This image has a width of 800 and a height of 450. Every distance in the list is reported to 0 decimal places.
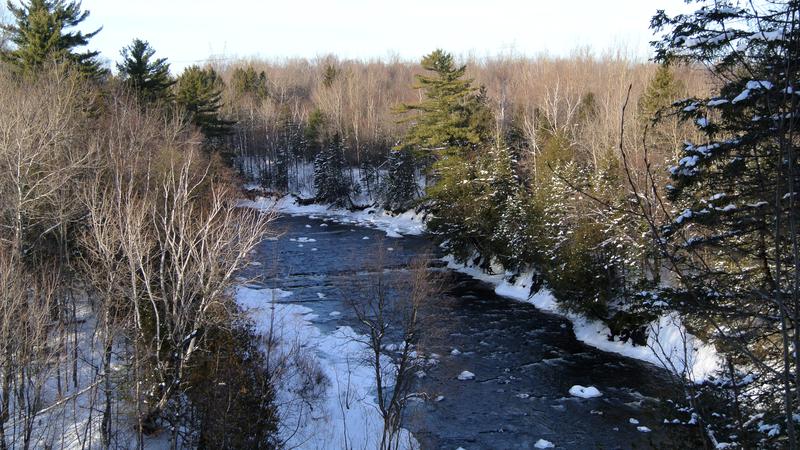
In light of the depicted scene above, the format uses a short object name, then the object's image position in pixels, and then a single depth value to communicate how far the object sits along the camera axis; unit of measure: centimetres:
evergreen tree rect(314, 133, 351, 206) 5534
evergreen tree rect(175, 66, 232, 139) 4753
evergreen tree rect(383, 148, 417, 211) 4997
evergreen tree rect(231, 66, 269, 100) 7888
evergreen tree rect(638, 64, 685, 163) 2527
